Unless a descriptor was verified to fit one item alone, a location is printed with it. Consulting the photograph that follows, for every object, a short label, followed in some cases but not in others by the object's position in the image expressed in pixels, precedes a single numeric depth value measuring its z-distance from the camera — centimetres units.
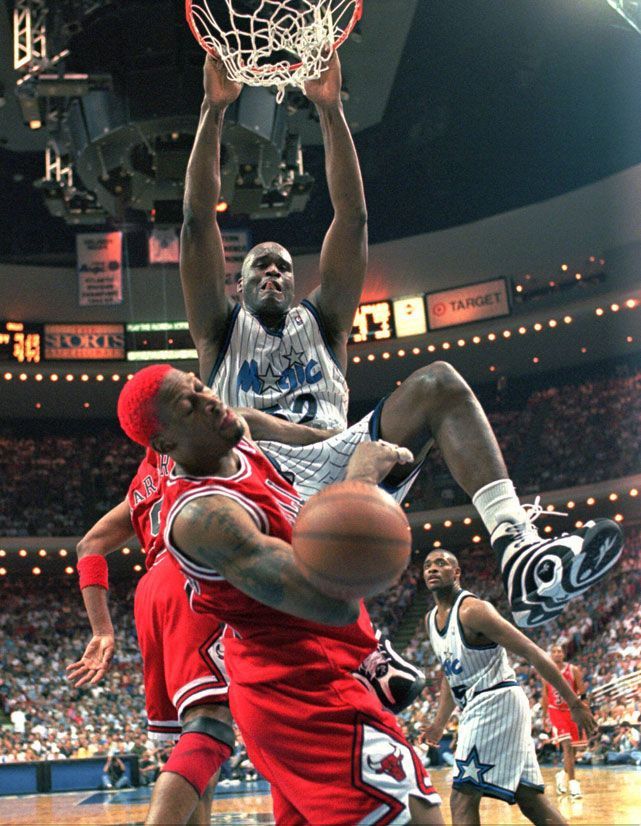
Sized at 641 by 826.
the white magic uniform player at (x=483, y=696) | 620
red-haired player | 307
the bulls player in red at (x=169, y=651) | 385
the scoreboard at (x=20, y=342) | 2658
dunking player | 394
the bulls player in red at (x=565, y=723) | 1222
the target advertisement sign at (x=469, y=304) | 2659
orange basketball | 291
